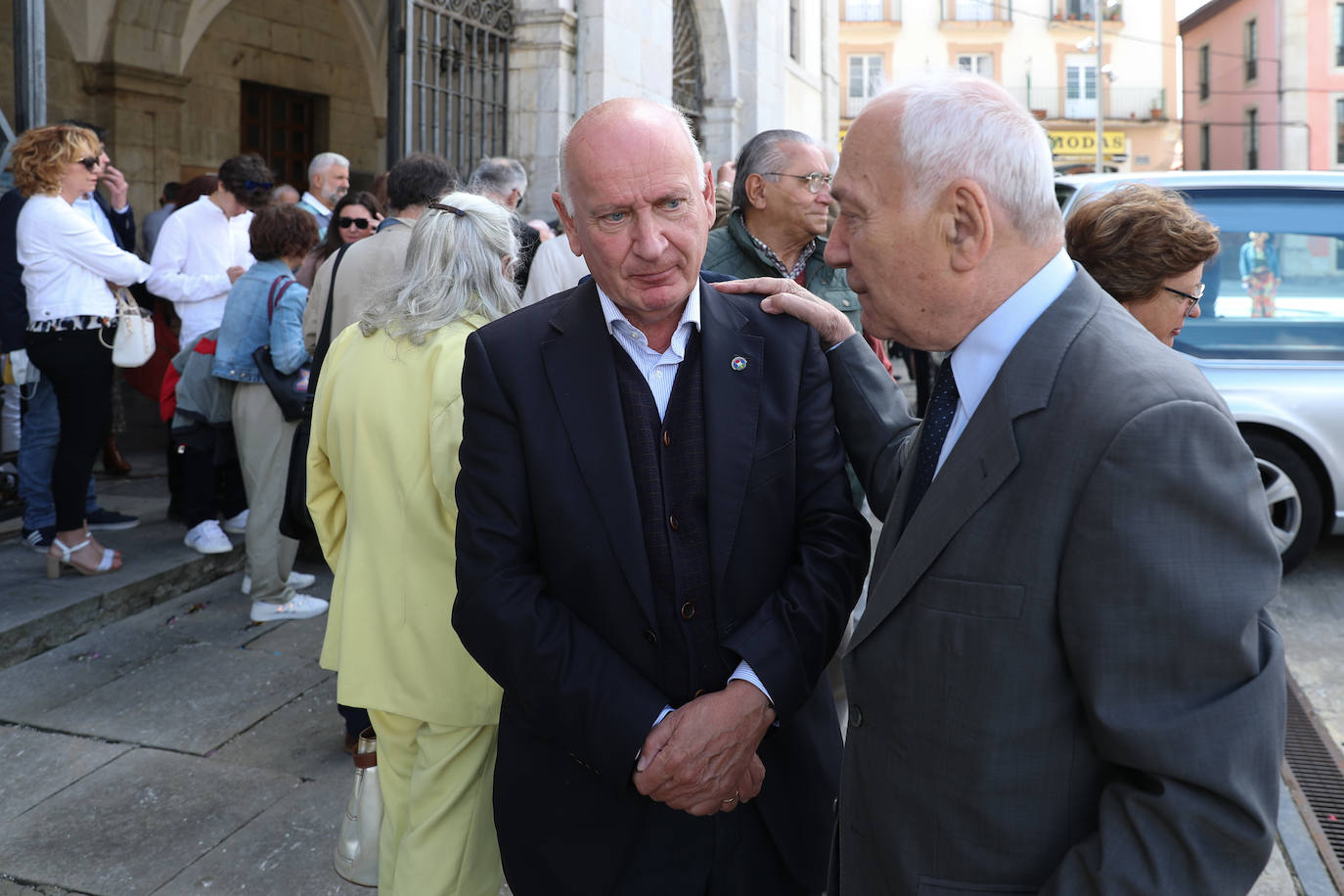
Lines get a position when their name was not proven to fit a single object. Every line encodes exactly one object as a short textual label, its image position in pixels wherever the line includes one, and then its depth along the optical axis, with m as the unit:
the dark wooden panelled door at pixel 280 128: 13.70
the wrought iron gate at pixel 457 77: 8.27
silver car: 5.60
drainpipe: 5.65
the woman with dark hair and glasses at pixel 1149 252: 2.46
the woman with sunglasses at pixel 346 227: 5.48
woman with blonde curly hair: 5.20
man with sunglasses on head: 6.25
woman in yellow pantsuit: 2.66
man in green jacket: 3.65
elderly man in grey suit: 1.26
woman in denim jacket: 5.20
